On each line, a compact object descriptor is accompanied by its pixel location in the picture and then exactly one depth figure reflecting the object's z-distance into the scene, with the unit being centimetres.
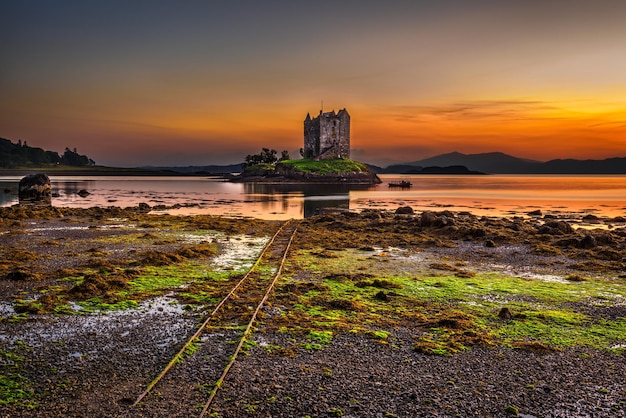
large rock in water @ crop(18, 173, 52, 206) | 6489
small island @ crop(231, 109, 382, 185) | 14512
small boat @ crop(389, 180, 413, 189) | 12834
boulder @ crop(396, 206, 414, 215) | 4578
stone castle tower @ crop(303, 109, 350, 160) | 16075
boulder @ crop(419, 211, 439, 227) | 3241
